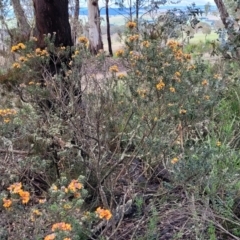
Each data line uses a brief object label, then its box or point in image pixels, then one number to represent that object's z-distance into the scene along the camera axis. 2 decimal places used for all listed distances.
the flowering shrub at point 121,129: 2.79
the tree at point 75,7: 16.02
